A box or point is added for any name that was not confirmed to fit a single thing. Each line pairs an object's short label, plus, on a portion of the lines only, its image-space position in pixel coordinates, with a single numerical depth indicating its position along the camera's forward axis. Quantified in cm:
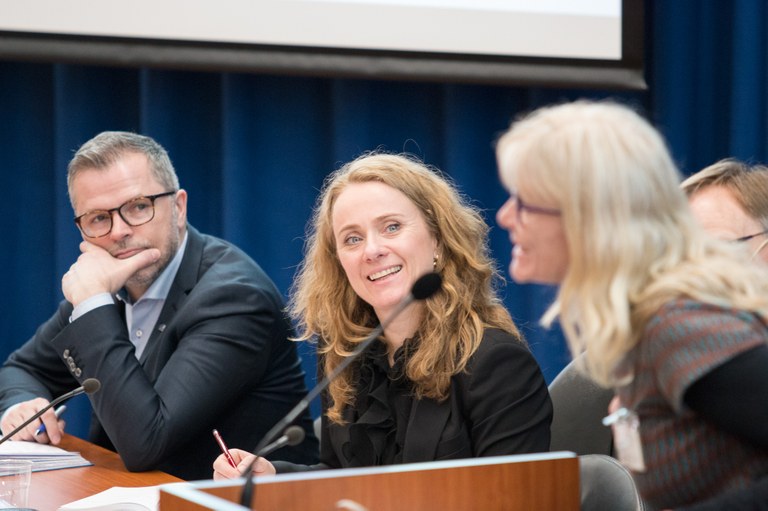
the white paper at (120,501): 379
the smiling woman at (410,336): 430
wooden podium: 277
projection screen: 705
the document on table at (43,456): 475
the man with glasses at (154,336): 503
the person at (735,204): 456
